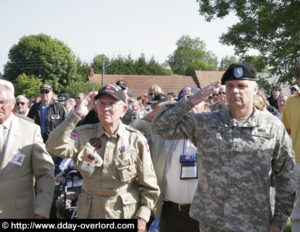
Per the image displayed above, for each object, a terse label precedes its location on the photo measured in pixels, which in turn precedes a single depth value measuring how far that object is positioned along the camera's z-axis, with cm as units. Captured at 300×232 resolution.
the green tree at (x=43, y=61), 5844
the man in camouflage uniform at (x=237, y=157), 269
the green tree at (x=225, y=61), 11169
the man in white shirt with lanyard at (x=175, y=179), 385
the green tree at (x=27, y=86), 5081
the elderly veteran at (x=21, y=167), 301
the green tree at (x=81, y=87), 4544
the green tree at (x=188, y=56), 9331
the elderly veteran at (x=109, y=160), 310
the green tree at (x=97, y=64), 7099
